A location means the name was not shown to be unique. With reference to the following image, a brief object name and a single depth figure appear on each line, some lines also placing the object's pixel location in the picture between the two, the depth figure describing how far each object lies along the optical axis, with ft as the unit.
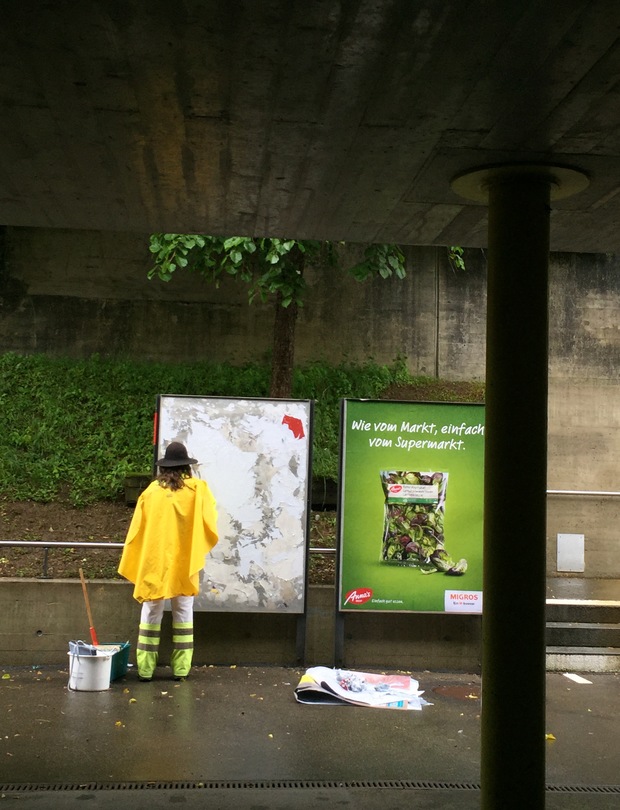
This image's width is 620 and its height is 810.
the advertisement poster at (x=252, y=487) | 25.64
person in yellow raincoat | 23.99
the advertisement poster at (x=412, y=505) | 25.93
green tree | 32.96
